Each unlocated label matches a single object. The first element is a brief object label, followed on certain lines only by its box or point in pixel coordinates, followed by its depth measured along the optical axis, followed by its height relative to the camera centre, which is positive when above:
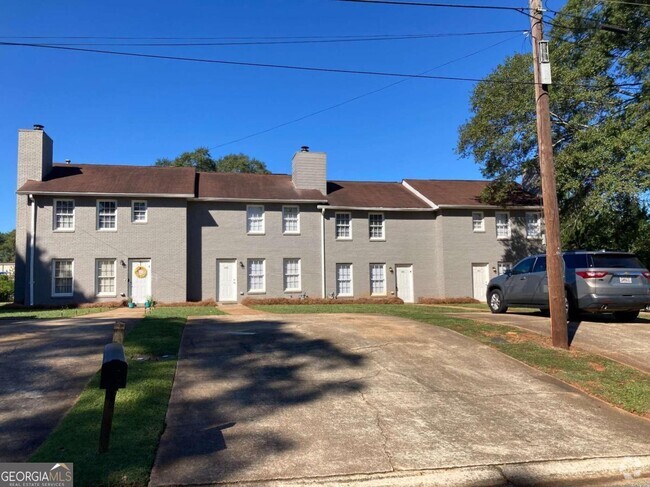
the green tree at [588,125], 18.42 +6.25
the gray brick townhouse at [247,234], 22.53 +2.10
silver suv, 11.15 -0.30
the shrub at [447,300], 25.39 -1.44
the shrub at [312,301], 22.57 -1.20
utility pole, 9.11 +1.31
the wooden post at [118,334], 5.04 -0.55
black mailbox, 4.37 -0.81
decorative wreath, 17.75 +0.24
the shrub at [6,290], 35.62 -0.61
